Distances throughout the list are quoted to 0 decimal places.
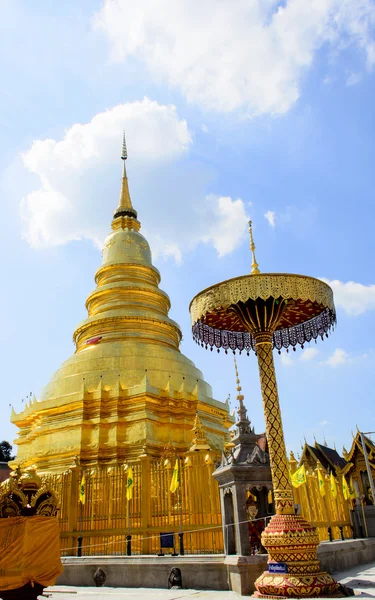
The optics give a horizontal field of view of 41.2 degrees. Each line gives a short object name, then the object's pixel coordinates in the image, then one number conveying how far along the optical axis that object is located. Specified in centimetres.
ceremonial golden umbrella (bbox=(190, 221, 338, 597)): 813
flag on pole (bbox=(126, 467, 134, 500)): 1223
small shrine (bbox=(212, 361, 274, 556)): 977
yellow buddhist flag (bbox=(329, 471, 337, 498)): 1466
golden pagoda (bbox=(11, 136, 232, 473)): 2022
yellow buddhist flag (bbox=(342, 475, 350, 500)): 1583
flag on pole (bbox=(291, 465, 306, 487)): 1165
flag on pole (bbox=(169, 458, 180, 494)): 1179
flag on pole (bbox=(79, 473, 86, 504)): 1341
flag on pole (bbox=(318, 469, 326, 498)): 1320
